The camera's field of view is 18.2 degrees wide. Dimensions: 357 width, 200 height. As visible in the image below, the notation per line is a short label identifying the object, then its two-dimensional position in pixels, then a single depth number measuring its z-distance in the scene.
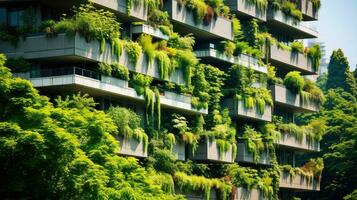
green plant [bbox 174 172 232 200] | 65.42
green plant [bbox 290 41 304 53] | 84.69
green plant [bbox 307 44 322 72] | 87.25
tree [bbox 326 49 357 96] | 119.56
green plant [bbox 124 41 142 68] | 60.83
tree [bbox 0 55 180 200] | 48.03
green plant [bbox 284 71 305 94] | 82.44
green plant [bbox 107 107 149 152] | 59.12
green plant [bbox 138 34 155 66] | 62.66
